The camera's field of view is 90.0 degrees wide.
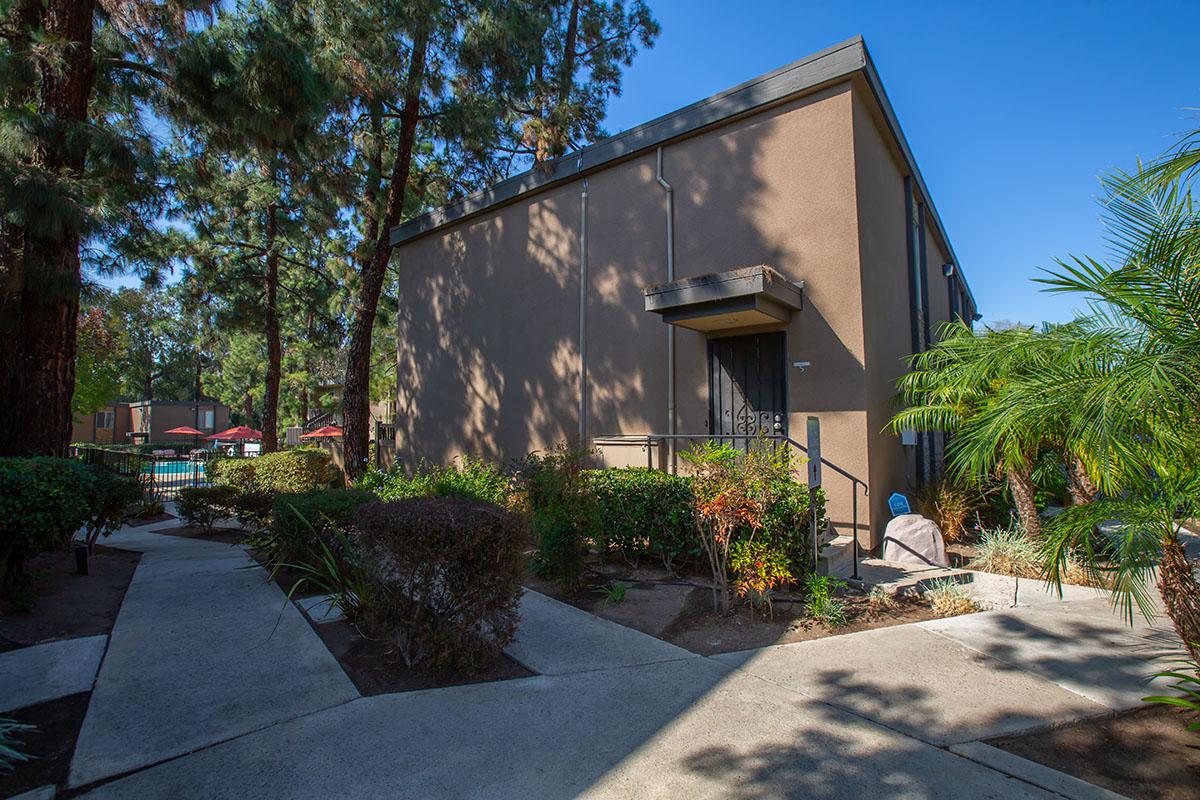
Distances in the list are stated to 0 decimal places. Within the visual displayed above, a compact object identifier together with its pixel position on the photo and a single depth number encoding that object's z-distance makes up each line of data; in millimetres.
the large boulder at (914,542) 6785
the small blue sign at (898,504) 7742
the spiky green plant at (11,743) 2760
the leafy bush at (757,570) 4961
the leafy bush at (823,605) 4848
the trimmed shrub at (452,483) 8328
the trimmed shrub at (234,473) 14141
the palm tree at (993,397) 3645
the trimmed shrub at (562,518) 5707
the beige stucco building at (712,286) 7547
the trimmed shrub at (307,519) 5320
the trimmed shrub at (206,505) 9539
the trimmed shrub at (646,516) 6035
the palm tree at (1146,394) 2965
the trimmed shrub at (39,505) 4746
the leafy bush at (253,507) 7891
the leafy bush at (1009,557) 6367
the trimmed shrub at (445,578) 3680
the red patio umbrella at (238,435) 29688
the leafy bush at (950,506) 8078
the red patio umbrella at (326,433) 24111
